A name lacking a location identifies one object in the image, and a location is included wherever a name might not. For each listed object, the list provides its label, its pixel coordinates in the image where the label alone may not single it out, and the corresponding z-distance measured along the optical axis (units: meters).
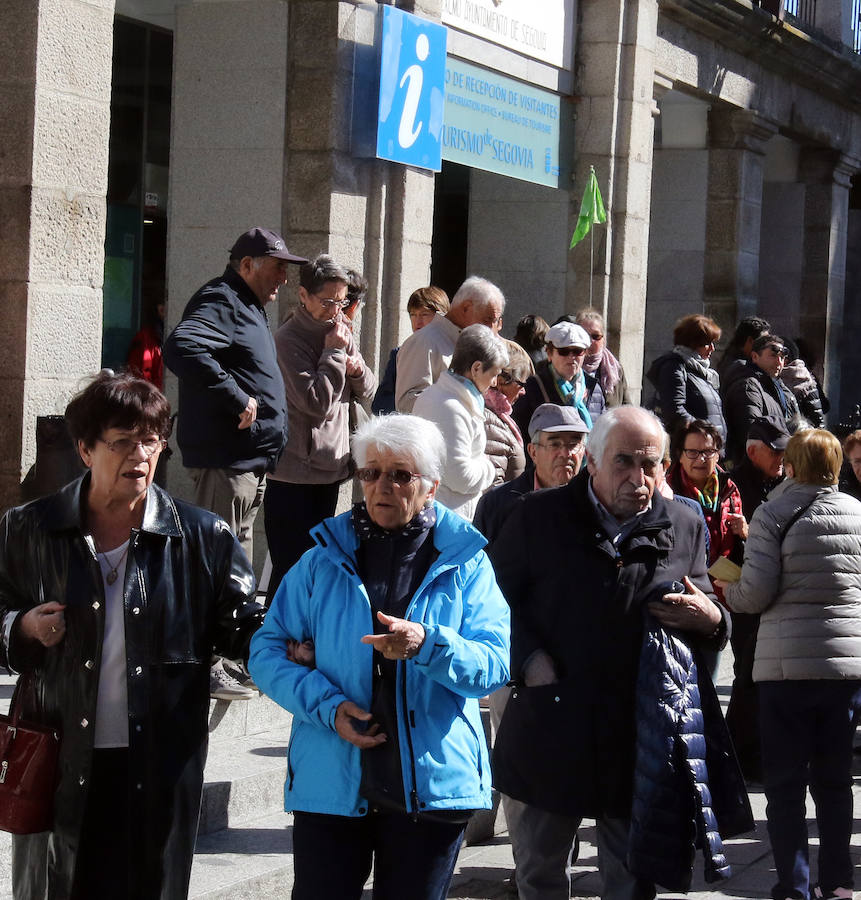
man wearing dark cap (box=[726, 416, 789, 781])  8.08
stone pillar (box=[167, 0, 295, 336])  10.54
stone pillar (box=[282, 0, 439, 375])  10.36
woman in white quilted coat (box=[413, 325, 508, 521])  7.06
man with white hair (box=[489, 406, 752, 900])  4.71
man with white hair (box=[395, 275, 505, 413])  8.11
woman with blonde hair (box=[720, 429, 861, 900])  6.15
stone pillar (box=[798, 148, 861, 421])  20.08
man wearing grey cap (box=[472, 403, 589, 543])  6.16
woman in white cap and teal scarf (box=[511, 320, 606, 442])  8.59
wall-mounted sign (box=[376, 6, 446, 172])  10.58
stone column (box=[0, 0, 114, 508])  7.82
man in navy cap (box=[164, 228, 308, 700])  6.82
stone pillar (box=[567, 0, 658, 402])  14.06
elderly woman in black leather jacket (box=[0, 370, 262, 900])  3.91
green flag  13.73
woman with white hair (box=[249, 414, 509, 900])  4.05
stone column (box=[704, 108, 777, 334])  17.31
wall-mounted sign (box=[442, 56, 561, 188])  12.01
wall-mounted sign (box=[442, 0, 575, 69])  12.12
